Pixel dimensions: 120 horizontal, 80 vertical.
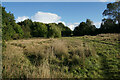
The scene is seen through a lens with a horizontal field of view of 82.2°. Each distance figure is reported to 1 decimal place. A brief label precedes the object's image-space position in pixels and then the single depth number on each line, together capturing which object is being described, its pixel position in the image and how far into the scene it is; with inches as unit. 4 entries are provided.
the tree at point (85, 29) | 1330.0
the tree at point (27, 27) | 1141.4
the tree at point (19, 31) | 1010.2
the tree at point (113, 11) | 947.9
